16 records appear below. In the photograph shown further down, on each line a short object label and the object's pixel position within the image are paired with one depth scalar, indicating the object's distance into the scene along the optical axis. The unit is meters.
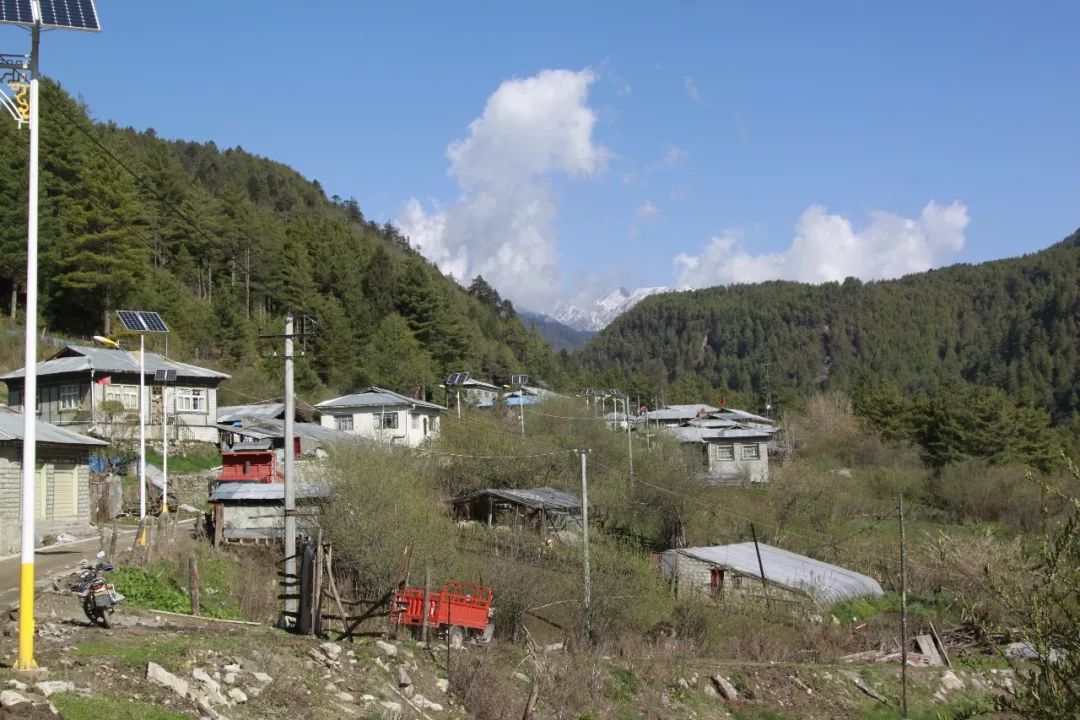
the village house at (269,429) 44.22
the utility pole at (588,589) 27.14
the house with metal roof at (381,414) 58.56
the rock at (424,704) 17.25
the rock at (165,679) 12.91
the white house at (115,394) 44.91
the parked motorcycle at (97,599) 15.80
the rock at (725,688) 24.58
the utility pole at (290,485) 20.53
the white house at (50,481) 27.12
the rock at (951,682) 28.64
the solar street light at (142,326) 29.86
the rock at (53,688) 11.20
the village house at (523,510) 40.25
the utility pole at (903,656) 24.72
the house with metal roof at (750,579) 34.75
